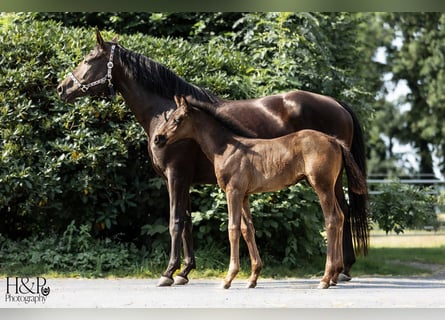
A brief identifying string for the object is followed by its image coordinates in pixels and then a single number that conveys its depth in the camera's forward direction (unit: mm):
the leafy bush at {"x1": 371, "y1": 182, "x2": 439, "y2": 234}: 10195
